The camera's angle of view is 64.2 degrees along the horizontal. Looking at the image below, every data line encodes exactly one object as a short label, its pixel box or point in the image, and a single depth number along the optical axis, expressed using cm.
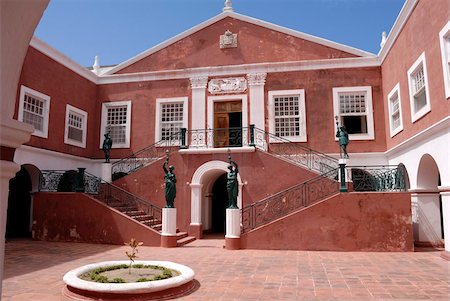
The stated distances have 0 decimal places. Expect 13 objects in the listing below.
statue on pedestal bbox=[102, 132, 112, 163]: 1499
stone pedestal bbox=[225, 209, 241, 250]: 1076
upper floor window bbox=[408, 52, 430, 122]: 1014
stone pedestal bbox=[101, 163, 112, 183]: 1475
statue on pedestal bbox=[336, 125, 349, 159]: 1232
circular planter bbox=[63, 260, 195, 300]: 555
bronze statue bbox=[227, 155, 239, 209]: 1109
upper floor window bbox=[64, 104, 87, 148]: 1531
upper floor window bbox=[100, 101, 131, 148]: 1673
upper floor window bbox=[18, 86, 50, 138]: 1291
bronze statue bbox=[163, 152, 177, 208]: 1169
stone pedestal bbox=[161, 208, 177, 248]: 1138
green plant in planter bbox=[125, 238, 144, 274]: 673
